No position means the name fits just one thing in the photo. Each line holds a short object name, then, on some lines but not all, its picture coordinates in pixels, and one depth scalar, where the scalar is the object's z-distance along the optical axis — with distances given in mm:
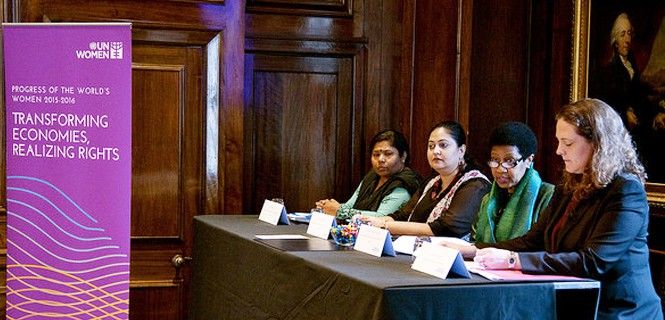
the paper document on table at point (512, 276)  3066
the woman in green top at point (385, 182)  5371
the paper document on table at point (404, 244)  3714
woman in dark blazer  3154
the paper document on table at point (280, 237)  4164
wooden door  5324
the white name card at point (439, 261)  3055
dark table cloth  2941
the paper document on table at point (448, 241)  3639
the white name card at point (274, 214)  4777
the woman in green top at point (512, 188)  4141
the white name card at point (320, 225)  4227
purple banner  4199
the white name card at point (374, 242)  3635
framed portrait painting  5207
